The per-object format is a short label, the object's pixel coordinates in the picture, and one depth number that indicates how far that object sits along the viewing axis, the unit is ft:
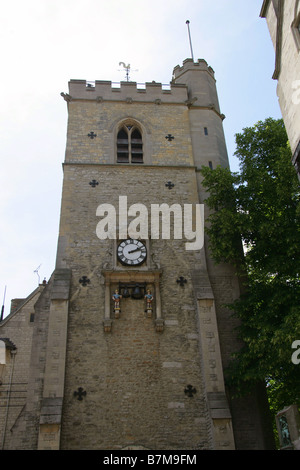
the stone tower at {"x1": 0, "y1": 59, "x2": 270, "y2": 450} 42.78
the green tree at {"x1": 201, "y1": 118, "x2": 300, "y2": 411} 40.52
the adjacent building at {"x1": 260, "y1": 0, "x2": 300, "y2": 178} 34.94
